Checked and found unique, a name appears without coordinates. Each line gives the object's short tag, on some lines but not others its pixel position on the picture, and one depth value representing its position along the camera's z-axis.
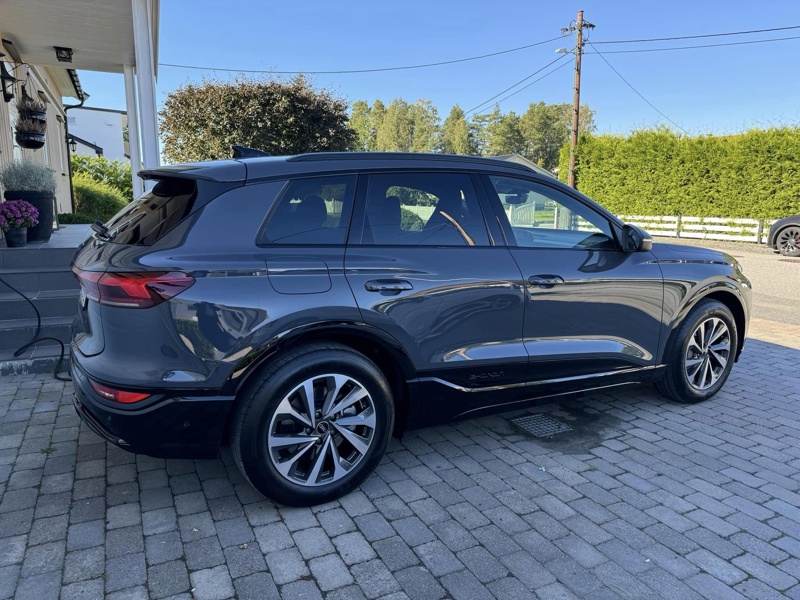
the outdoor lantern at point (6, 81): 8.28
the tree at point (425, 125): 76.75
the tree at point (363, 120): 75.27
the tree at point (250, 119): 17.72
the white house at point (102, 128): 41.53
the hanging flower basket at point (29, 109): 8.74
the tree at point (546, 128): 78.25
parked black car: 14.18
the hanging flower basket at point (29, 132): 8.78
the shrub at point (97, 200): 16.05
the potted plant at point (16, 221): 6.03
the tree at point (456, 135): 71.81
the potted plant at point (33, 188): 6.78
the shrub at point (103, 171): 22.51
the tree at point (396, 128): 73.81
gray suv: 2.53
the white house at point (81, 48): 6.90
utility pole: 24.08
